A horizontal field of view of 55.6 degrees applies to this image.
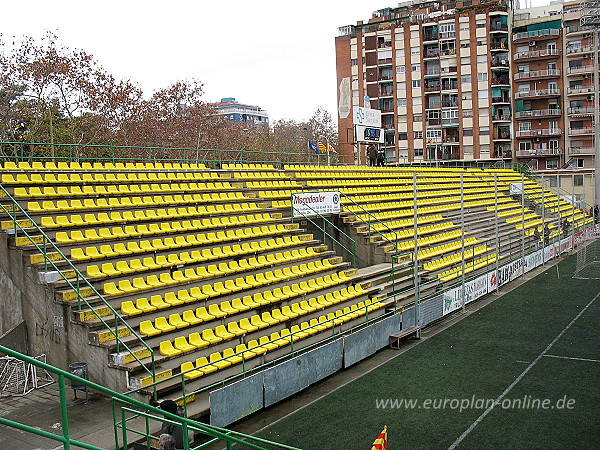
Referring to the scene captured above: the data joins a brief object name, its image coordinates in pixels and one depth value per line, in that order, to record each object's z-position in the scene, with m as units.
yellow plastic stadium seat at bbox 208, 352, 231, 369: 12.15
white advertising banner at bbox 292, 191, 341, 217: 20.91
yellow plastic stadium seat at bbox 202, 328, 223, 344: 12.89
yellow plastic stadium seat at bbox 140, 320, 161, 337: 12.19
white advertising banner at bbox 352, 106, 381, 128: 33.66
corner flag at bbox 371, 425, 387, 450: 7.22
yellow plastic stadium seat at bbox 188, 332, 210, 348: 12.60
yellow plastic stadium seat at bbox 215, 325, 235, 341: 13.23
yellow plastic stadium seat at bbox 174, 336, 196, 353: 12.27
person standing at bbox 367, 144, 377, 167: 36.12
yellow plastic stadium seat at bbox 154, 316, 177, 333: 12.52
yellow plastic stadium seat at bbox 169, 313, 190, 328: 12.82
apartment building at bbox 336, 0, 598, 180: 63.97
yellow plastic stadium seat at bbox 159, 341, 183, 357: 11.92
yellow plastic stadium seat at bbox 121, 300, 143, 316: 12.47
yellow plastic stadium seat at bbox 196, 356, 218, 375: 11.76
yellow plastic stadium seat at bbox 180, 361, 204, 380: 11.44
